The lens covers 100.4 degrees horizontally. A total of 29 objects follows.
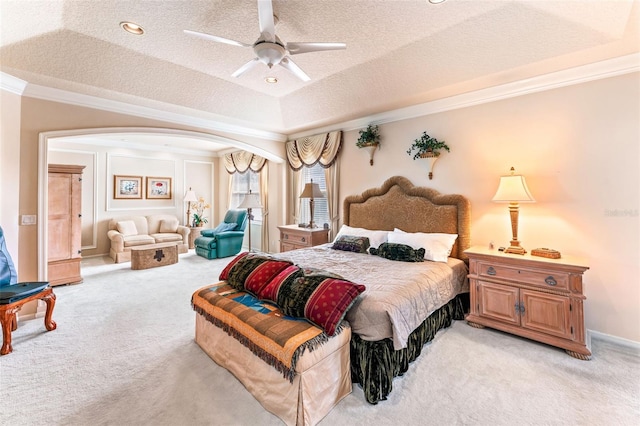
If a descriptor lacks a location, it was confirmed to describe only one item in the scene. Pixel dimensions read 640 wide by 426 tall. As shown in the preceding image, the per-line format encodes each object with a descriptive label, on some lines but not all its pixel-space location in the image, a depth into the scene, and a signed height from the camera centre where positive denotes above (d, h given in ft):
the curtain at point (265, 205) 21.71 +1.02
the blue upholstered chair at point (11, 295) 8.32 -2.50
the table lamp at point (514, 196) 9.61 +0.67
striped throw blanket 5.61 -2.62
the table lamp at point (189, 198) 26.63 +2.03
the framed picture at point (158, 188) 25.04 +2.98
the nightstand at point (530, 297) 8.21 -2.78
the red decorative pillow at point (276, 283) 7.40 -1.88
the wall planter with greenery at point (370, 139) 14.61 +4.28
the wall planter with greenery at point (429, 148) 12.52 +3.22
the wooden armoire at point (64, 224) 14.48 -0.22
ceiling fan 6.47 +4.50
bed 5.84 -3.20
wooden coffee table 18.02 -2.56
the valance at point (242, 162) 22.68 +5.13
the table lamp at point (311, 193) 16.40 +1.50
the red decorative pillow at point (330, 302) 6.17 -2.07
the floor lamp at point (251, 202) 18.94 +1.12
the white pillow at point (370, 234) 12.80 -0.88
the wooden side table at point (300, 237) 16.07 -1.23
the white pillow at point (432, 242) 10.86 -1.15
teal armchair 21.12 -1.67
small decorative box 8.99 -1.33
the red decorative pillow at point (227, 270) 9.27 -1.86
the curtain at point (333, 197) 16.76 +1.24
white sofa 20.24 -1.21
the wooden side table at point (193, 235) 25.23 -1.57
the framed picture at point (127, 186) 23.20 +2.91
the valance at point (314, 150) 16.65 +4.49
